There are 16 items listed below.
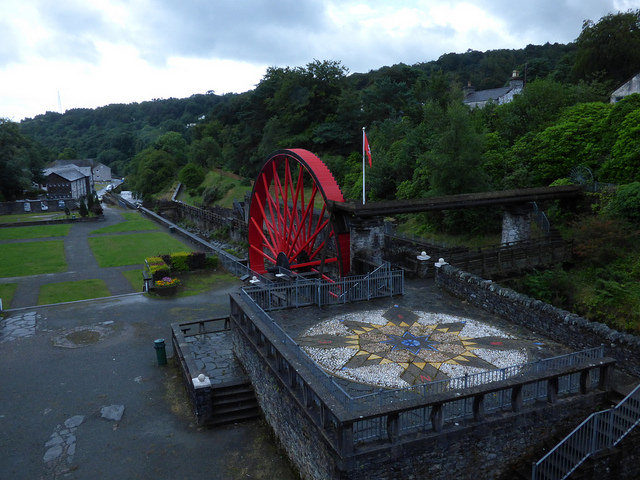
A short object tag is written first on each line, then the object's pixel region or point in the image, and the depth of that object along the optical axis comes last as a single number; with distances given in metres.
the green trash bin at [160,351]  12.35
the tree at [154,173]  61.00
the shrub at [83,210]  42.25
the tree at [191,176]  55.53
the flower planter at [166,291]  18.48
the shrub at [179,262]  21.64
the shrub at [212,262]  22.59
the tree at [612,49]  33.72
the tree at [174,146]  70.44
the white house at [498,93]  53.41
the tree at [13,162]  51.47
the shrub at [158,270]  19.12
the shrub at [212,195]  48.34
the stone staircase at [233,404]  10.04
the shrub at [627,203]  15.48
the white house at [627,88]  28.55
